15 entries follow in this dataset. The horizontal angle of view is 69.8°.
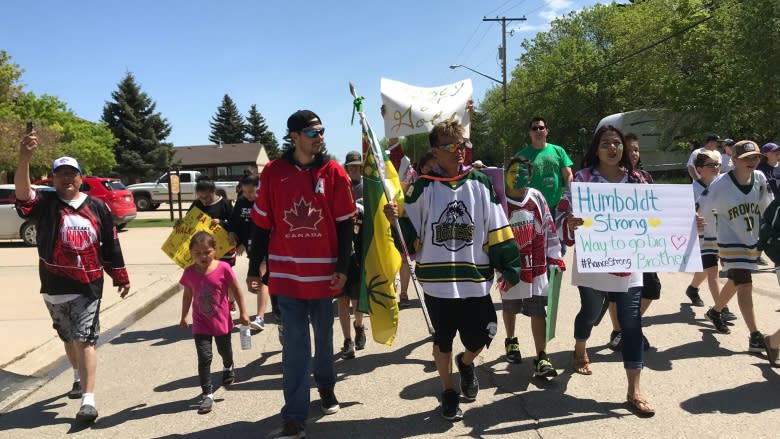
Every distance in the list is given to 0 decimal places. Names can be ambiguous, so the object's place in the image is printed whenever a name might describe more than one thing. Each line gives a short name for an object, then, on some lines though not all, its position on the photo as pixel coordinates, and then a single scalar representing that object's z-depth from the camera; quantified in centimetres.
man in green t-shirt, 615
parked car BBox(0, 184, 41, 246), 1462
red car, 1809
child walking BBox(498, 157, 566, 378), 445
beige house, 6944
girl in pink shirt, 443
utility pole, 4094
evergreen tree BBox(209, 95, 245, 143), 9244
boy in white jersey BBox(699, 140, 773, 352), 502
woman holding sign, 388
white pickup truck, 3231
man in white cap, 402
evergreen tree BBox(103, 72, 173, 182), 5062
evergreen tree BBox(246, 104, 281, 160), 9220
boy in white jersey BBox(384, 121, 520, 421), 364
